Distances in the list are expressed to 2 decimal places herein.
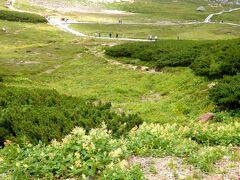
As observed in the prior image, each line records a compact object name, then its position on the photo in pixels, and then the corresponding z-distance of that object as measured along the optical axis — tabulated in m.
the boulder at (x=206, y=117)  18.23
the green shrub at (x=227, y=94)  19.23
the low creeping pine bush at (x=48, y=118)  13.52
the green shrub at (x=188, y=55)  25.55
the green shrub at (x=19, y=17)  95.73
